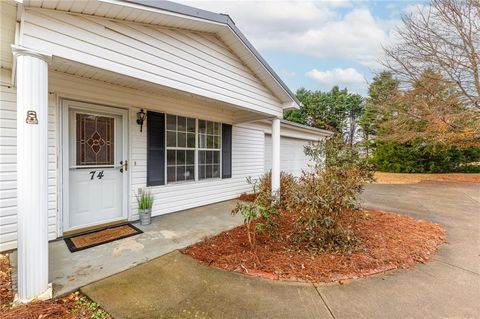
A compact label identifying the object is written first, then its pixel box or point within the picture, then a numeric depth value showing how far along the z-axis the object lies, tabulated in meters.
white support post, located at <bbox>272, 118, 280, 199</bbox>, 6.00
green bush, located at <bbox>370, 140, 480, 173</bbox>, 15.34
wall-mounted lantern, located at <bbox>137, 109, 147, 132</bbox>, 4.67
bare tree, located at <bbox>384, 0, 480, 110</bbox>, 9.77
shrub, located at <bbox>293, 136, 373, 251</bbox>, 3.38
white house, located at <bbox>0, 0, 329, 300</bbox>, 2.23
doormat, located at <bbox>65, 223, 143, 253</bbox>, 3.50
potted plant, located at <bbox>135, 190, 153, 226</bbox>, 4.46
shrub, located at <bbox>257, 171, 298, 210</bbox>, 3.51
